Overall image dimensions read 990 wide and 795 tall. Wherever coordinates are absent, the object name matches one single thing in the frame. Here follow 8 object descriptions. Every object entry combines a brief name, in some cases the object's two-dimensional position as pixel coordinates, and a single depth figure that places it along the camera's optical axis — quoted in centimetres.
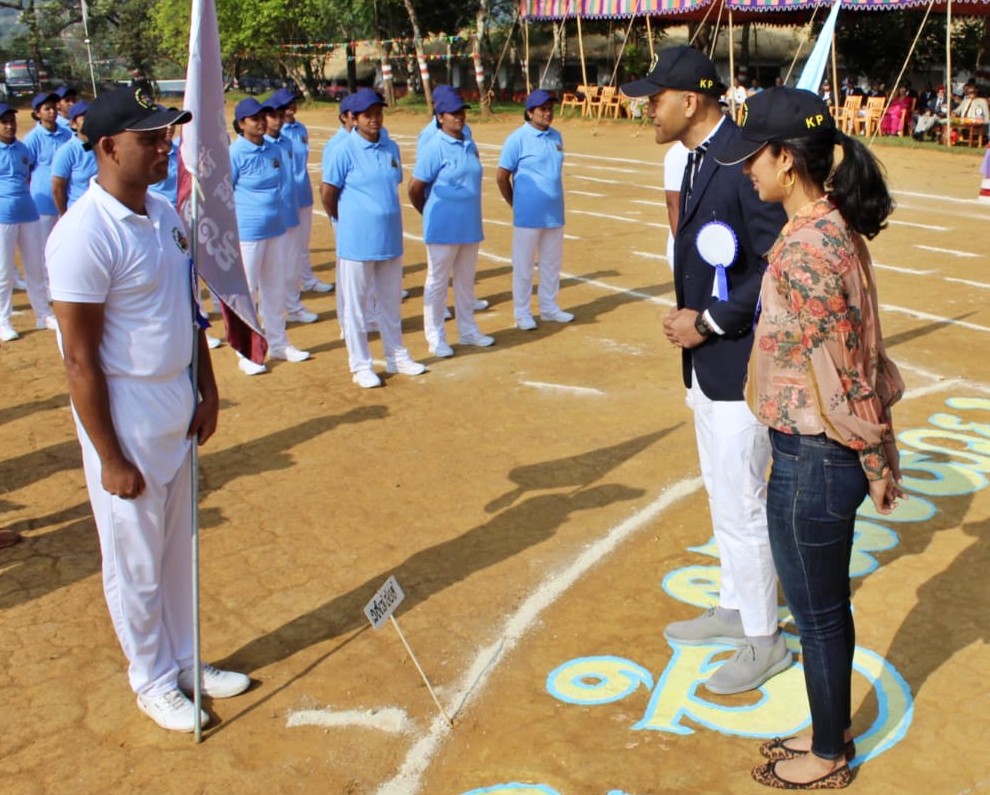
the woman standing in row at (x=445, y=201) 885
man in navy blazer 394
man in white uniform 359
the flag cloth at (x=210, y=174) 415
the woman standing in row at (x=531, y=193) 973
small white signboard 407
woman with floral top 313
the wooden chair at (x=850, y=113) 2725
